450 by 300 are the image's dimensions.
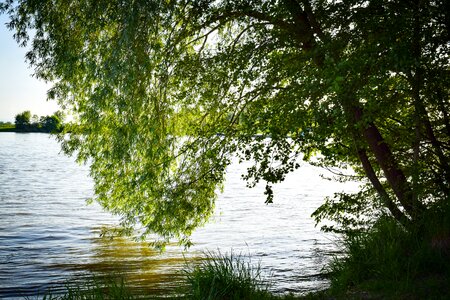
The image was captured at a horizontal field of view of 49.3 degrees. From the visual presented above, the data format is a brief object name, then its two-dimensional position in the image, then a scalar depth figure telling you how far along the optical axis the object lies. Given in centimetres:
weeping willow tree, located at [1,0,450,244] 762
